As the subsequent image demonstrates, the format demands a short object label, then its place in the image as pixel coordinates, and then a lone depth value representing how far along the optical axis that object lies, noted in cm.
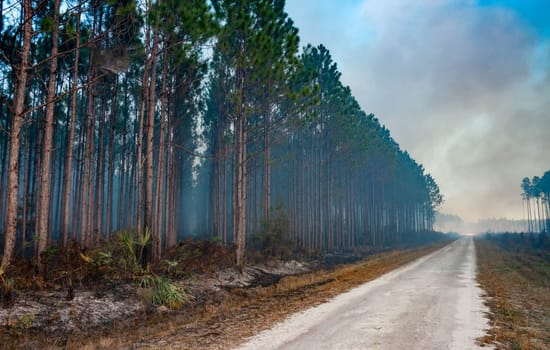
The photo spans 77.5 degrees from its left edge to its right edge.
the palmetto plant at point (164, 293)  1057
